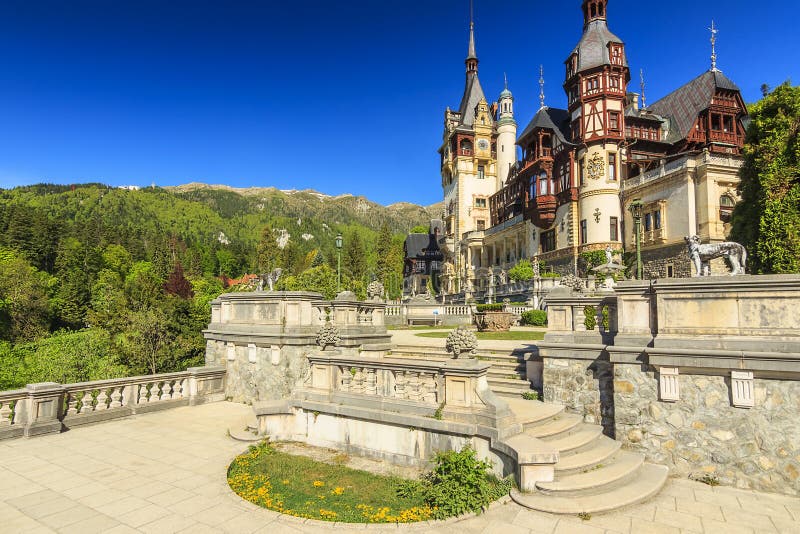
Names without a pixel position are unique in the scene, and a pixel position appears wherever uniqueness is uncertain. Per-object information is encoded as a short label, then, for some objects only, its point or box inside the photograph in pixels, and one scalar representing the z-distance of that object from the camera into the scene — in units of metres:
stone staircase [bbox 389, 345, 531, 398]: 11.12
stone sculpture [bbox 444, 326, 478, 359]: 8.30
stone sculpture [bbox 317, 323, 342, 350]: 10.80
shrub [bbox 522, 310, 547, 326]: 25.99
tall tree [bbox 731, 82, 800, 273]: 14.86
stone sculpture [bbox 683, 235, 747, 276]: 8.97
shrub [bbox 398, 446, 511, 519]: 6.65
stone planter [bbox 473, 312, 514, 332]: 22.33
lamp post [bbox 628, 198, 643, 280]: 16.98
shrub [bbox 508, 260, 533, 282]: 40.56
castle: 33.19
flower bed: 6.61
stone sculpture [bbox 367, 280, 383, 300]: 19.08
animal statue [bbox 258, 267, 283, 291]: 16.20
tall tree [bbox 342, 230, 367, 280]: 85.71
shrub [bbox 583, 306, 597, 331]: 10.37
